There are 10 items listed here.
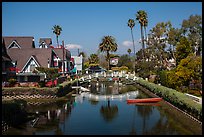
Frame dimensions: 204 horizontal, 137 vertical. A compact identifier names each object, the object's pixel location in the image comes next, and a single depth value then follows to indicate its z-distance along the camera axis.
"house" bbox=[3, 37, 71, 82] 54.31
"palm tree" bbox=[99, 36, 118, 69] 99.81
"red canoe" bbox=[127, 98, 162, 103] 40.56
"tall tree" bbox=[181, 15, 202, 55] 60.38
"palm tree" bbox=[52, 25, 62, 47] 78.12
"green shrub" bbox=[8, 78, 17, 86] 46.16
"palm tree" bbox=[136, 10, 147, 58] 74.56
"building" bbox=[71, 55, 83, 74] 102.94
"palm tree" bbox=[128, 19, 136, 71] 84.38
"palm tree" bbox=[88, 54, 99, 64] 118.25
